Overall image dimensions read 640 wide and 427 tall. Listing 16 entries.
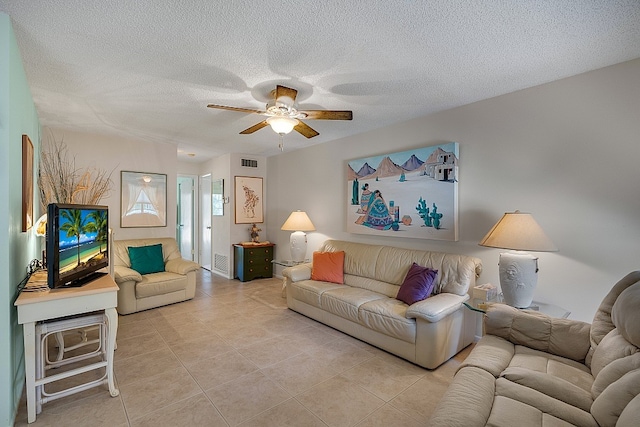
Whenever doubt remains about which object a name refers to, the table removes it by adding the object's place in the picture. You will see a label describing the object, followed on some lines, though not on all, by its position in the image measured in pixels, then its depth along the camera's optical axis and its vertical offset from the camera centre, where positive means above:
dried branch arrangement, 3.15 +0.39
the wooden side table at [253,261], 5.34 -1.02
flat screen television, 1.91 -0.29
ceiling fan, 2.39 +0.82
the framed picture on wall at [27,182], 2.21 +0.19
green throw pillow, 4.17 -0.77
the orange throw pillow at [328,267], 3.76 -0.79
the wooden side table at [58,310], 1.82 -0.70
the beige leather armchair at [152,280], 3.71 -1.00
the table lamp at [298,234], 4.63 -0.43
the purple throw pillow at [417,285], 2.83 -0.77
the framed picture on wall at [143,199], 4.54 +0.11
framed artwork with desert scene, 3.10 +0.18
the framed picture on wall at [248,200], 5.62 +0.14
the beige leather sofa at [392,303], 2.50 -0.96
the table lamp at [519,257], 2.23 -0.39
